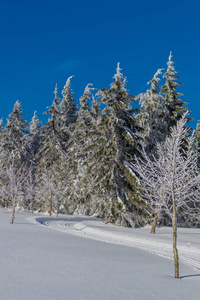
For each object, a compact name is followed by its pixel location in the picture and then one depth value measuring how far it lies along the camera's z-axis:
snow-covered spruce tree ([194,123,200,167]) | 33.23
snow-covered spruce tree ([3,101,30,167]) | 36.78
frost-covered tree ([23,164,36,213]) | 33.51
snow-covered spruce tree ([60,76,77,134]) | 40.06
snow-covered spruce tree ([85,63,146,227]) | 20.30
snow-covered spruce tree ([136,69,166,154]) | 24.03
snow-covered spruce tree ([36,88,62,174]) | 34.69
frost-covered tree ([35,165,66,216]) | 30.98
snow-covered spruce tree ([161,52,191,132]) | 24.11
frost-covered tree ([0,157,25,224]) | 17.75
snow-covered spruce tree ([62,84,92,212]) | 29.77
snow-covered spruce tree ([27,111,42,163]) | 43.61
